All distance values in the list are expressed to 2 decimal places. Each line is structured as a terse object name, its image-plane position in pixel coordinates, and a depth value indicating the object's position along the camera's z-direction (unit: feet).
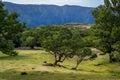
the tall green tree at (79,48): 233.35
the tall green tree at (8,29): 177.17
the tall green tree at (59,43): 239.30
